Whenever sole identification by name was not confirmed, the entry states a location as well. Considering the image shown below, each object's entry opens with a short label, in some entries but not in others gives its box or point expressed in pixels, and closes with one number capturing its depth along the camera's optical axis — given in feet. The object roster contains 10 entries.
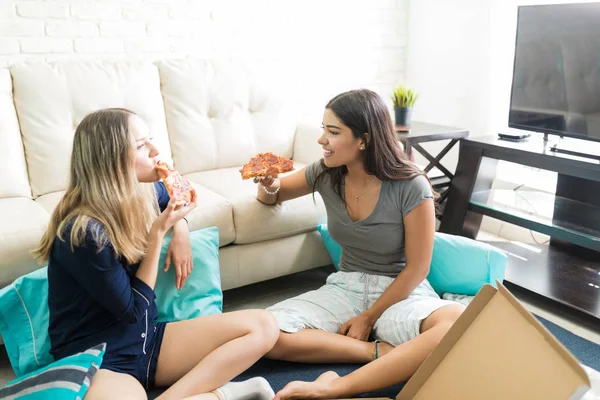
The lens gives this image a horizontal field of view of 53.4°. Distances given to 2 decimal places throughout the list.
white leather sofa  7.65
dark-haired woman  6.31
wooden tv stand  8.10
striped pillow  4.90
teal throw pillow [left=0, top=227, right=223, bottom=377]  6.04
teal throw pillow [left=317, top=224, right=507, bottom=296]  7.39
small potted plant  10.14
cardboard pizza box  3.99
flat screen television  8.21
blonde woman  5.02
